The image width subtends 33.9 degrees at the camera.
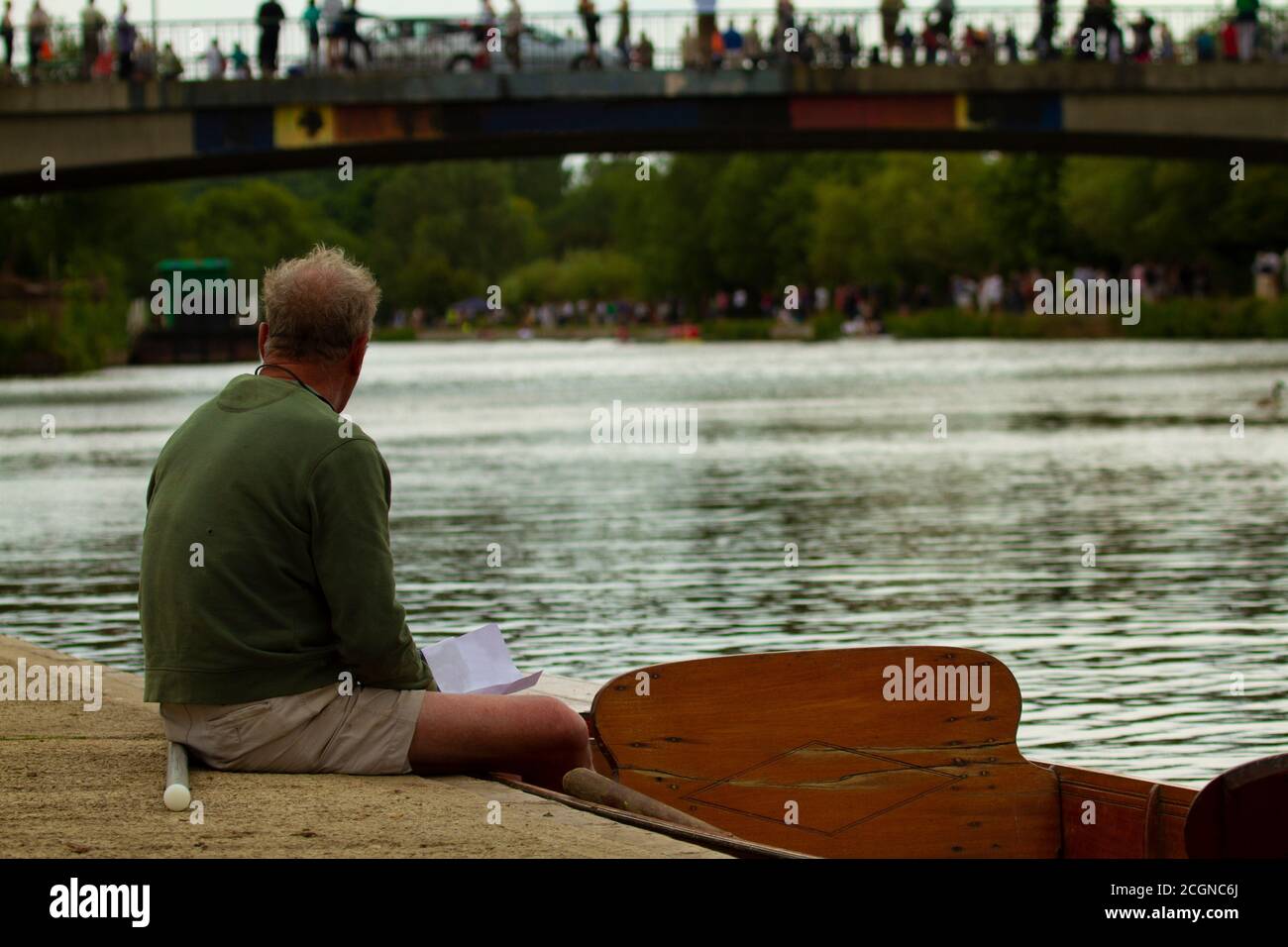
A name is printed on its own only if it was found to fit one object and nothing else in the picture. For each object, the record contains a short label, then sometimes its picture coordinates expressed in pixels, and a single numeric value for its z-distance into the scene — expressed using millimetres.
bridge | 41750
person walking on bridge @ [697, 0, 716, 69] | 42250
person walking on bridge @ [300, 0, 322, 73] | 43000
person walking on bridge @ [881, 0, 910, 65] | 44188
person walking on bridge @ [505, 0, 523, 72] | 42750
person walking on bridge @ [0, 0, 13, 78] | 41906
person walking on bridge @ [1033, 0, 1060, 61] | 42844
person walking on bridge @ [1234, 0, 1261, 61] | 42469
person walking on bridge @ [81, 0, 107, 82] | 42750
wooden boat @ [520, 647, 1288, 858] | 6309
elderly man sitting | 5426
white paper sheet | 6422
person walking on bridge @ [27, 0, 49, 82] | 41906
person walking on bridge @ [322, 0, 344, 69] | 43000
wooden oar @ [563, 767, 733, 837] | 5734
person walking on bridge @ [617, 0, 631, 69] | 42781
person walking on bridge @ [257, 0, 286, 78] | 42375
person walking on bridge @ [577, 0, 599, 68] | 43034
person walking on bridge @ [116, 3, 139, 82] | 42500
